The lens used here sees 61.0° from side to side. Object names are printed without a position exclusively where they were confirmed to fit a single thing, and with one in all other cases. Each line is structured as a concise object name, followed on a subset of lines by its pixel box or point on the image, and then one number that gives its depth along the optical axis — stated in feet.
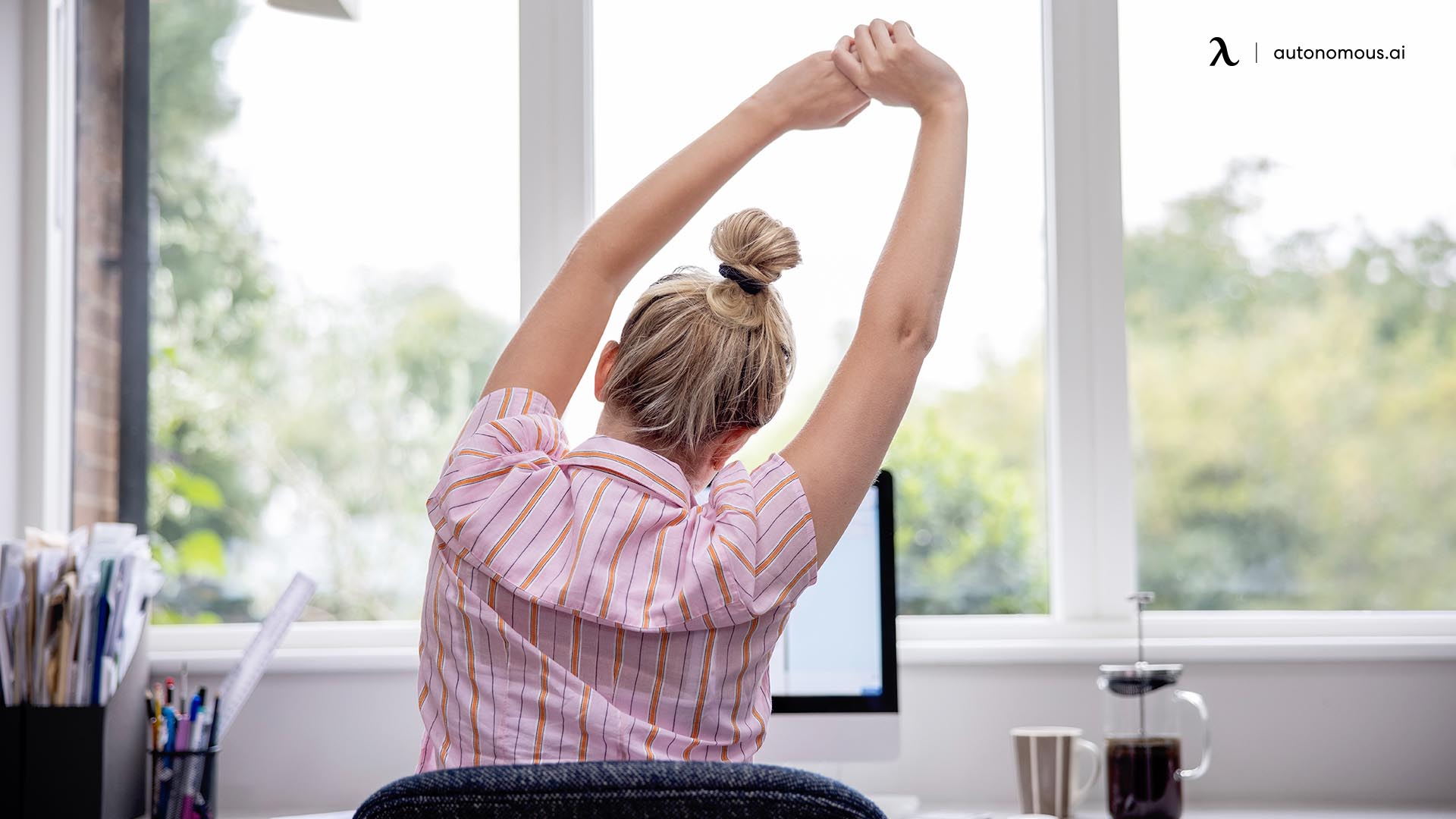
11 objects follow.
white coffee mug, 5.56
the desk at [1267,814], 5.76
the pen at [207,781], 5.34
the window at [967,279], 6.79
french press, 5.41
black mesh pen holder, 5.29
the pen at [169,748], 5.29
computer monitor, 5.49
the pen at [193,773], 5.31
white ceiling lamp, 6.86
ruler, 5.45
